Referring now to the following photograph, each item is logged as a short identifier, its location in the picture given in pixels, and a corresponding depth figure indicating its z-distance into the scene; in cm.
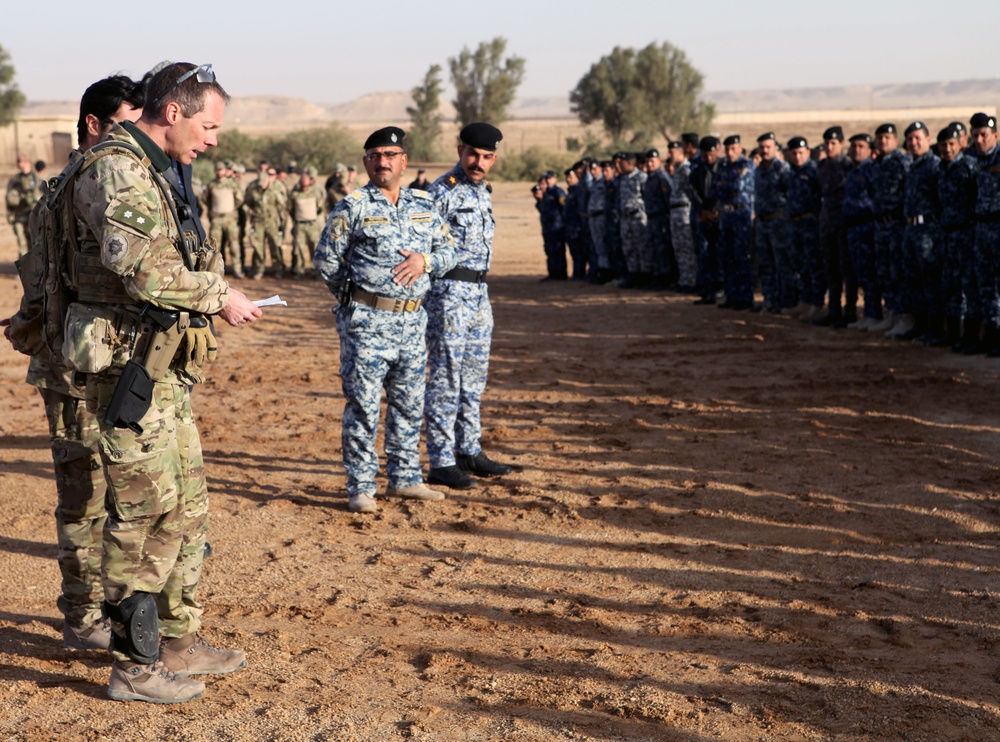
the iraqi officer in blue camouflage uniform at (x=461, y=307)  632
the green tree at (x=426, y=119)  5353
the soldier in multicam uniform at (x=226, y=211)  1822
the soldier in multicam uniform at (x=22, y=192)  1858
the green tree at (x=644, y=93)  5541
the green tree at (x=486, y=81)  6178
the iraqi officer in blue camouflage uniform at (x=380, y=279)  571
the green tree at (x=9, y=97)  5175
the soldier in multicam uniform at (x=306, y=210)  1834
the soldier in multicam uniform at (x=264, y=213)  1861
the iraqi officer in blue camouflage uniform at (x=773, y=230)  1295
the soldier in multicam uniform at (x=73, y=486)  402
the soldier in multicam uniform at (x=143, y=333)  333
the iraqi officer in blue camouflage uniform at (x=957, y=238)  995
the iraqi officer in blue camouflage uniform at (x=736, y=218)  1357
